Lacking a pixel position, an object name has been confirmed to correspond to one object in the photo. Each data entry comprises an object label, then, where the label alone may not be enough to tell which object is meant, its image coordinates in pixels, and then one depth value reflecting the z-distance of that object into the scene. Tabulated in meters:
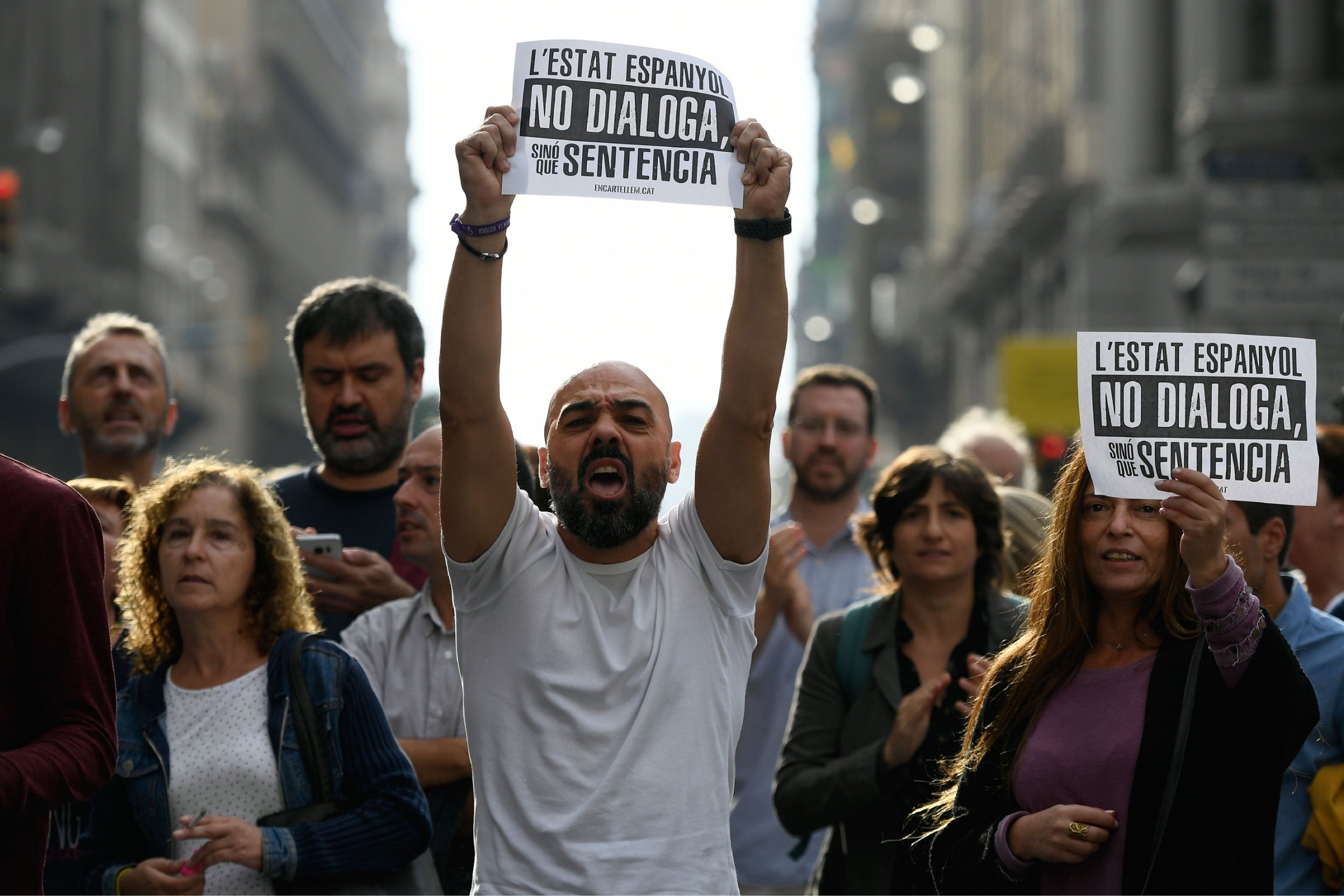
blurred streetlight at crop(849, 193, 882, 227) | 137.00
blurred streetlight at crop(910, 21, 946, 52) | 79.00
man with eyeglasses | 13.77
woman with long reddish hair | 8.11
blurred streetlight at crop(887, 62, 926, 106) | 78.25
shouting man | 8.37
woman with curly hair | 9.47
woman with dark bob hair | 11.20
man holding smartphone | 12.29
